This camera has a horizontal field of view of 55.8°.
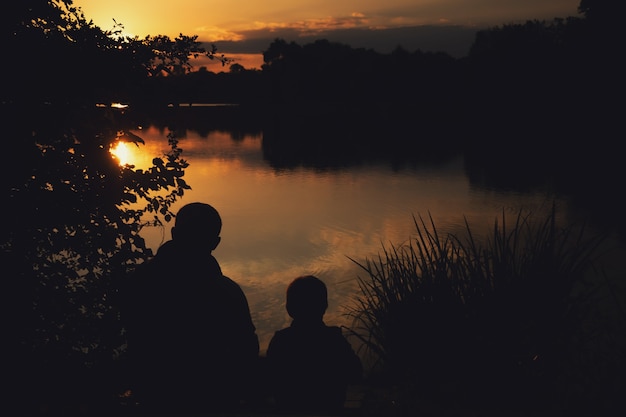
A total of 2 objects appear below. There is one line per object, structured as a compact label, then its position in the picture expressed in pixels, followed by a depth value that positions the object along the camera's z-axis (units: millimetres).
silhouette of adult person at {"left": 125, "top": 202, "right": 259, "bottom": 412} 2617
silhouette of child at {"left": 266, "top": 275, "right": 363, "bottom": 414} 2941
